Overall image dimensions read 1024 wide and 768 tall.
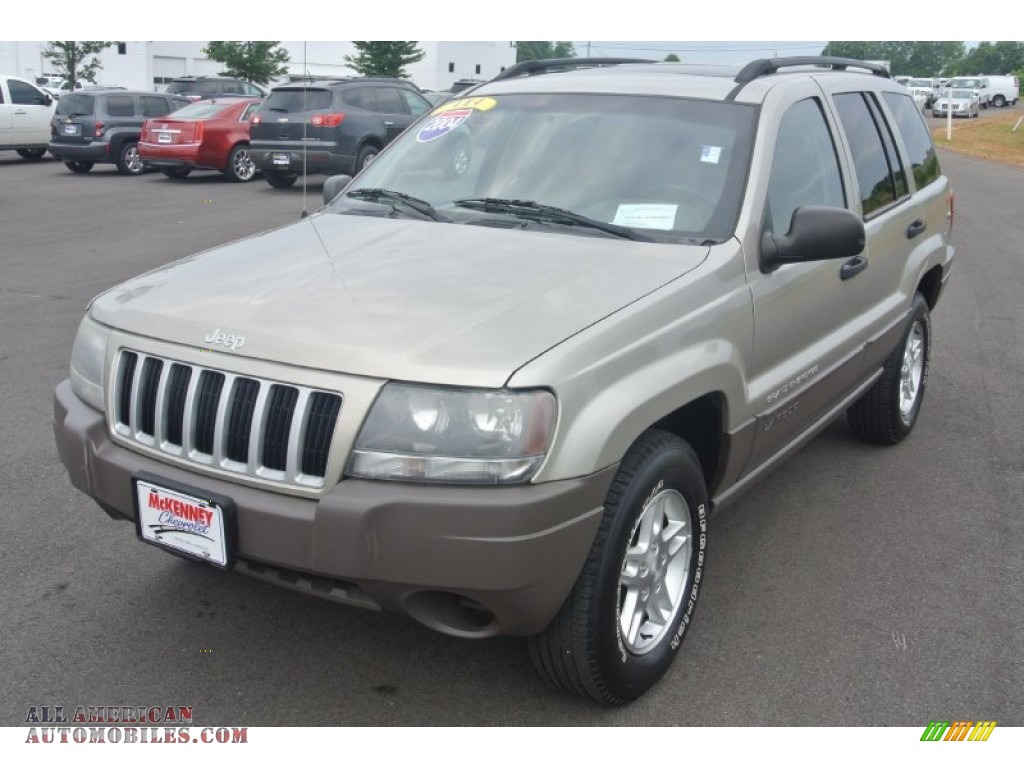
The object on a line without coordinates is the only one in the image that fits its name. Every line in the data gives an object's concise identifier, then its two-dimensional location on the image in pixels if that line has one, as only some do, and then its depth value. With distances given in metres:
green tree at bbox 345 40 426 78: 56.56
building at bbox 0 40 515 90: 62.31
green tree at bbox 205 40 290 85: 39.69
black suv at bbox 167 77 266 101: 27.48
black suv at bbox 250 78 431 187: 16.75
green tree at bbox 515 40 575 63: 88.32
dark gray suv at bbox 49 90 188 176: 19.48
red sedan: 18.11
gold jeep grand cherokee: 2.62
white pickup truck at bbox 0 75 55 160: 21.62
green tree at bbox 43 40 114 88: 44.97
